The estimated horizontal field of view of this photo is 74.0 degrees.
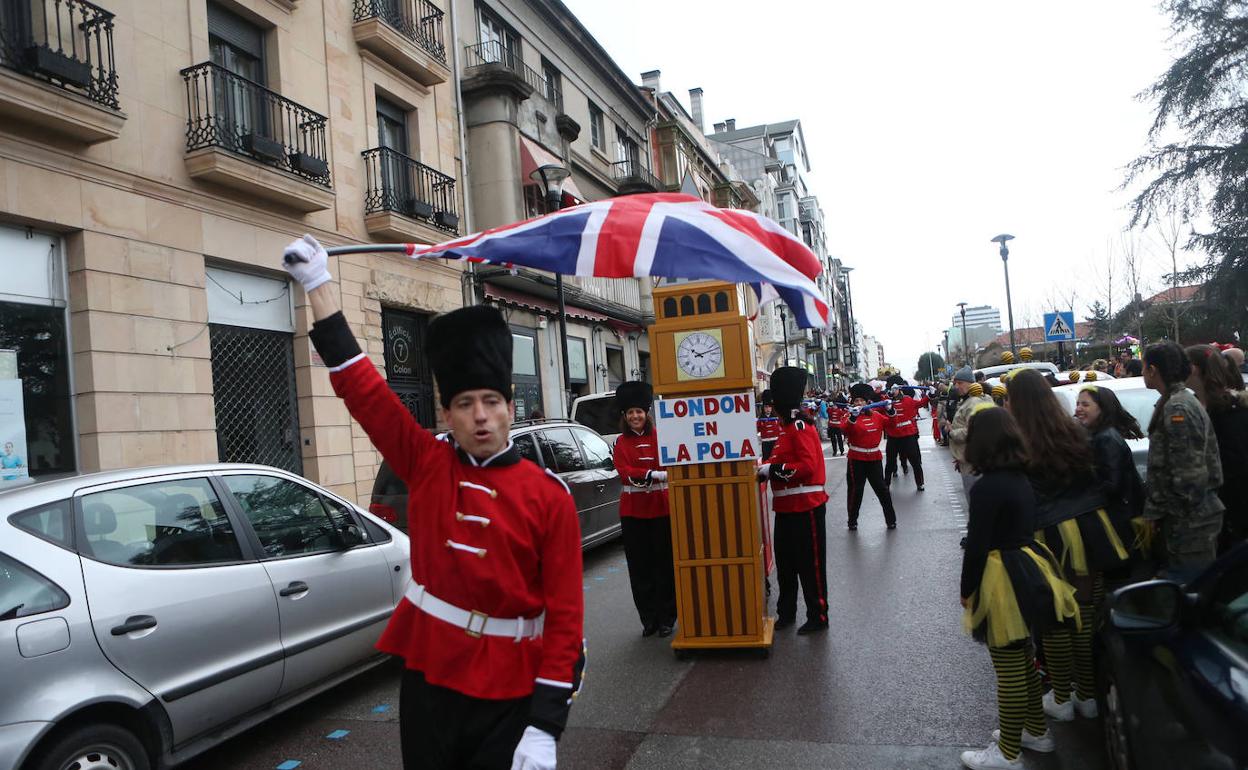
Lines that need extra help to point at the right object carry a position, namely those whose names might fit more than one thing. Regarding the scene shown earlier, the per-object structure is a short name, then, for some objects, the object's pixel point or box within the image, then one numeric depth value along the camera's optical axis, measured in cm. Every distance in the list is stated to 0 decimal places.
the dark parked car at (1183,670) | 229
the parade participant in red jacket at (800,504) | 615
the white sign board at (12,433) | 879
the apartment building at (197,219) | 912
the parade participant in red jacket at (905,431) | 1334
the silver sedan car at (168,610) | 338
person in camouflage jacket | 433
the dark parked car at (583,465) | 908
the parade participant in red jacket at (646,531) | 644
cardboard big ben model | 568
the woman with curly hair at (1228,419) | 476
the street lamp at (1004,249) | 2936
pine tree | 2458
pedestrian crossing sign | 1941
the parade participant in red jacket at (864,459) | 1062
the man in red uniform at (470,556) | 228
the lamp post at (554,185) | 1338
